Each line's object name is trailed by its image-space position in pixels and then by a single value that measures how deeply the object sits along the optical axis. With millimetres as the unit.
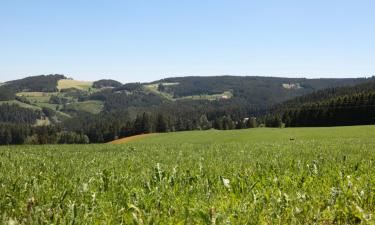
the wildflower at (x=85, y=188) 5531
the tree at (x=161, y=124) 156012
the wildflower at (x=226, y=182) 6321
